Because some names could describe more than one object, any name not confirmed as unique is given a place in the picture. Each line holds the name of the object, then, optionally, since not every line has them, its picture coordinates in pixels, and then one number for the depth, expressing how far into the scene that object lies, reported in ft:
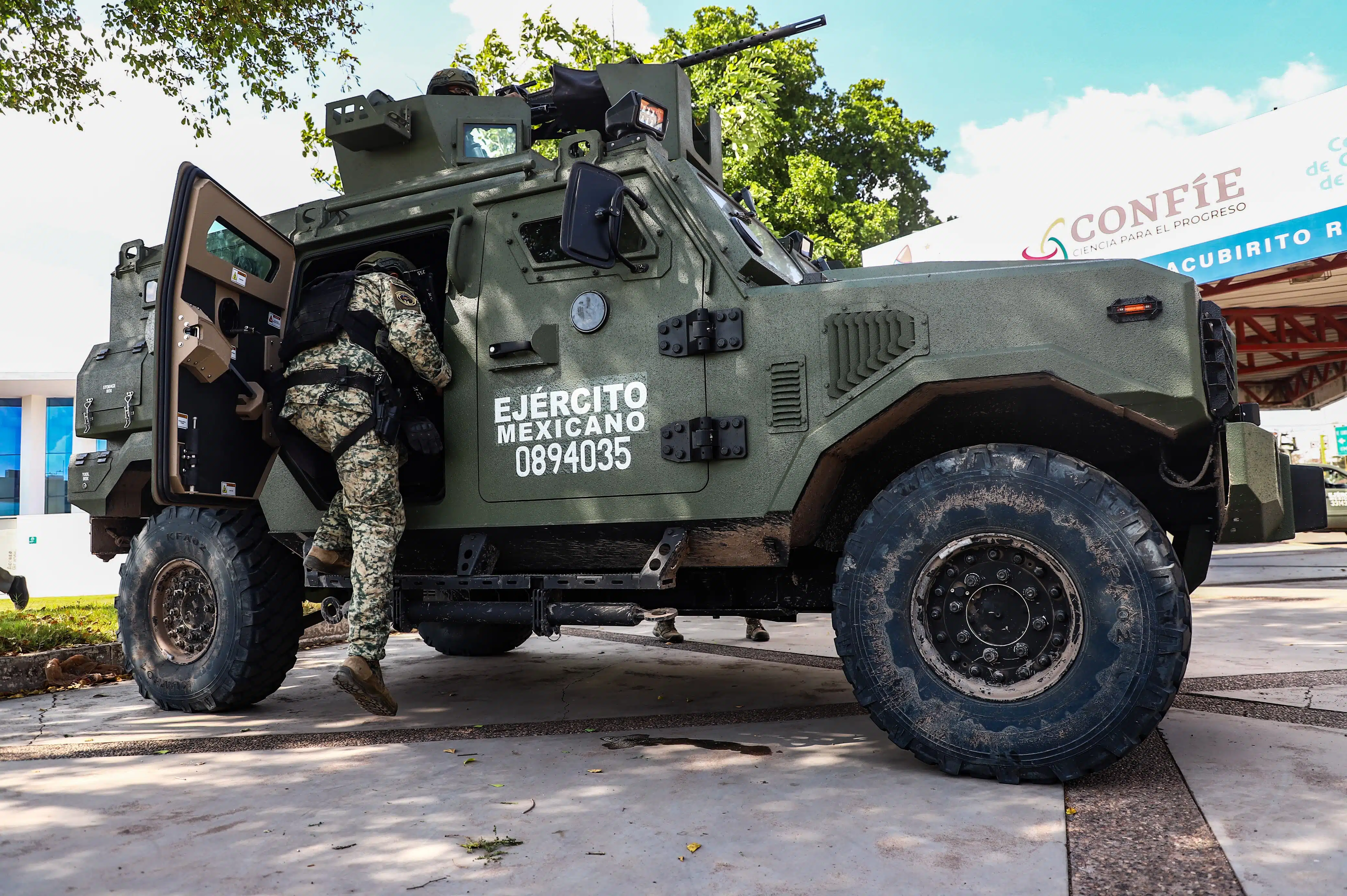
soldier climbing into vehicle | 12.76
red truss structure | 49.80
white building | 76.74
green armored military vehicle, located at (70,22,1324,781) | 9.43
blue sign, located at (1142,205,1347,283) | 36.37
